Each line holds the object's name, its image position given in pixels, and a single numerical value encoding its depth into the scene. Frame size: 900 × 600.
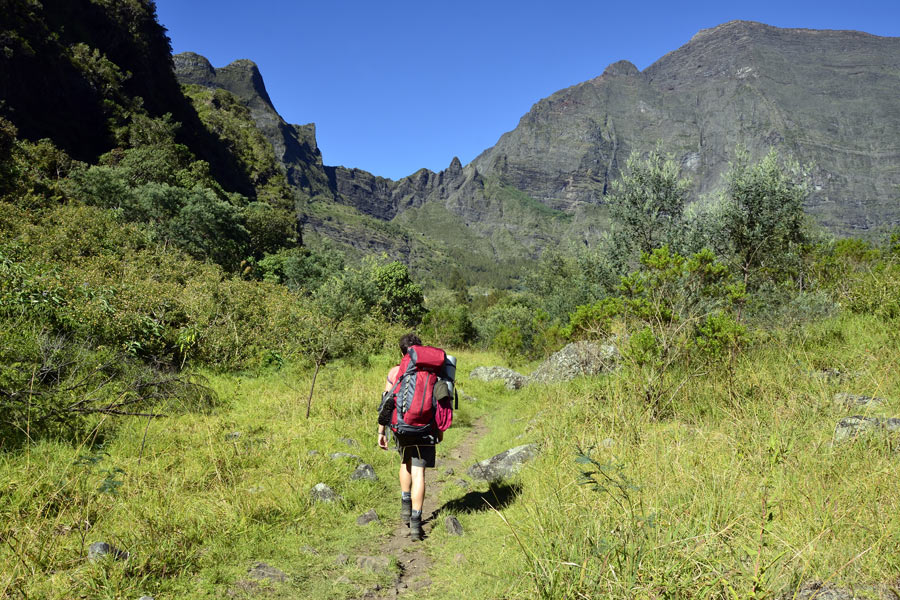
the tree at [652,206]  19.27
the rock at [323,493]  5.35
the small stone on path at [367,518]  5.10
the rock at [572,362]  7.78
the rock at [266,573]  3.72
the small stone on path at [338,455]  6.71
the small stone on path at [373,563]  4.07
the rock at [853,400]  5.03
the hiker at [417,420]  4.95
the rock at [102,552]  3.40
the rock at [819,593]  2.26
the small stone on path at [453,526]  4.92
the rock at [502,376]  14.79
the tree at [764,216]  17.06
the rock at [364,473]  6.29
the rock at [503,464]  6.59
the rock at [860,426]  4.17
